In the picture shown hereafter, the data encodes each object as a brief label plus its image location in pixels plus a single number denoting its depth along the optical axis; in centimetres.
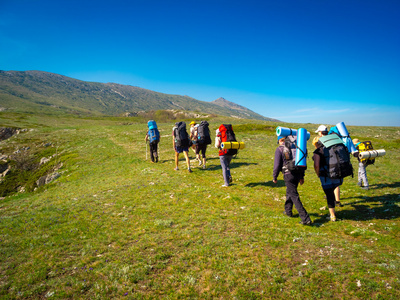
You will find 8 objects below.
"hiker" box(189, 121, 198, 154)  2001
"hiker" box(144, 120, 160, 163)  2183
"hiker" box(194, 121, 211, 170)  1867
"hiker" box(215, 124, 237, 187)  1381
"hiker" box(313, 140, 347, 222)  909
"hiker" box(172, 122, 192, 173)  1816
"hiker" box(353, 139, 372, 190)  1322
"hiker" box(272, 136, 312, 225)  905
